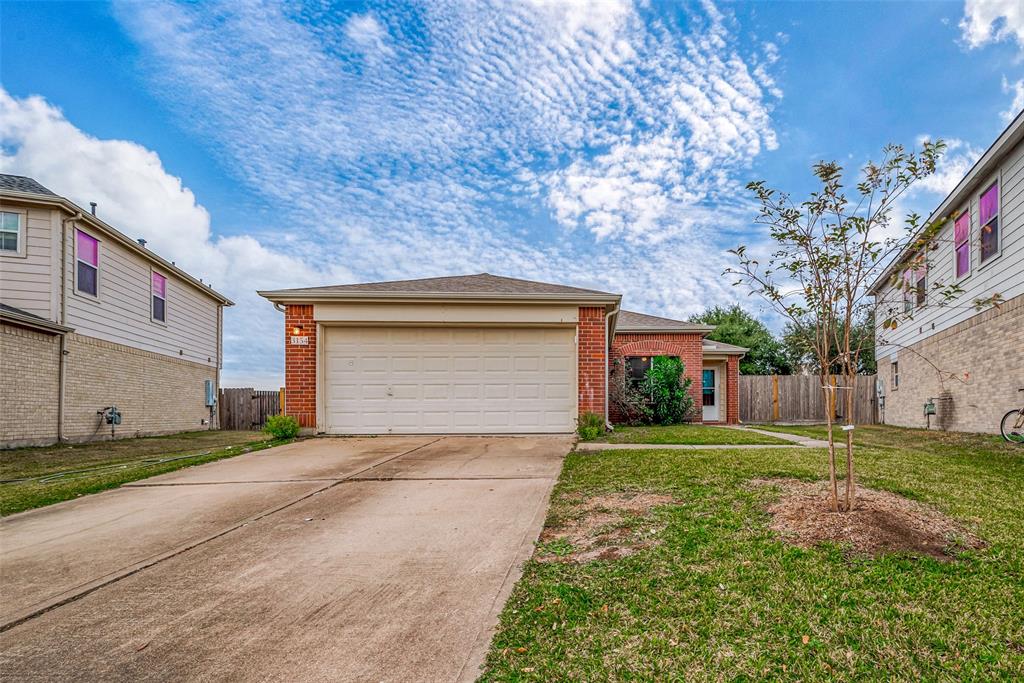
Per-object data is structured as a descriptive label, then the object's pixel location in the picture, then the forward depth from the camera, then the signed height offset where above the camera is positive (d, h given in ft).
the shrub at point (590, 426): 29.96 -3.54
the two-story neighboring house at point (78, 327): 33.73 +3.16
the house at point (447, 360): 32.32 +0.49
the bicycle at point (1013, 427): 26.52 -3.22
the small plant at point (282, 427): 30.81 -3.53
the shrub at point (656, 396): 45.78 -2.55
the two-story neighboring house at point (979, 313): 28.40 +3.76
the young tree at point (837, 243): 11.88 +2.96
